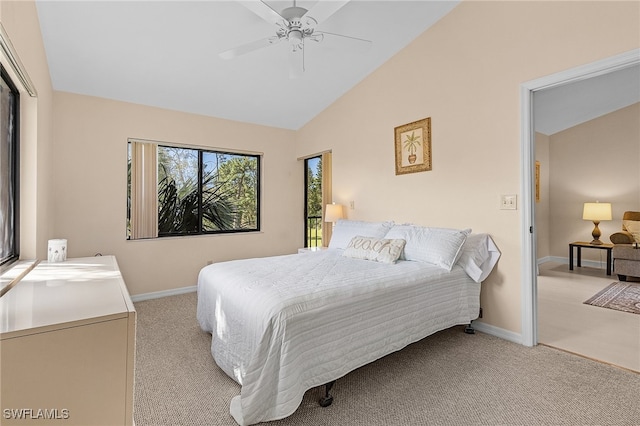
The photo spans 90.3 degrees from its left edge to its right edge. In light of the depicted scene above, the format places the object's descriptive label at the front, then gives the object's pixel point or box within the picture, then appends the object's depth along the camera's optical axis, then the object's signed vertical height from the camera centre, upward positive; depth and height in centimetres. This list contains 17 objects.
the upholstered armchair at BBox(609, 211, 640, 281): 441 -53
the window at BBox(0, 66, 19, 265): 190 +28
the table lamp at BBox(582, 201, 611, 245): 523 -6
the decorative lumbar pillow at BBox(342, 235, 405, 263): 280 -35
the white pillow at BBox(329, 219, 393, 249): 337 -21
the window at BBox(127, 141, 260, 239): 401 +29
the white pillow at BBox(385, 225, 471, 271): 267 -29
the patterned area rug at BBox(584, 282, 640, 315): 351 -106
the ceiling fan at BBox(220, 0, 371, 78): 212 +137
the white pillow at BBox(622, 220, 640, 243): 486 -27
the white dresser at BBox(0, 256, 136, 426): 94 -47
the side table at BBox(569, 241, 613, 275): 501 -64
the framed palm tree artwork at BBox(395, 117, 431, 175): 337 +71
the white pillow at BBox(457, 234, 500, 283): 279 -38
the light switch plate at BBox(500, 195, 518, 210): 271 +7
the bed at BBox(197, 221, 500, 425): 163 -60
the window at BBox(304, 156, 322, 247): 536 +8
